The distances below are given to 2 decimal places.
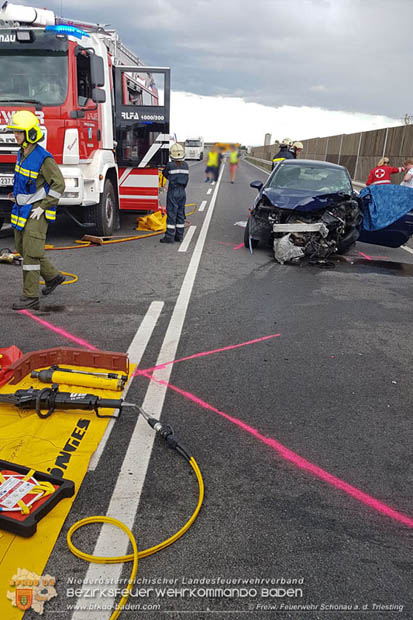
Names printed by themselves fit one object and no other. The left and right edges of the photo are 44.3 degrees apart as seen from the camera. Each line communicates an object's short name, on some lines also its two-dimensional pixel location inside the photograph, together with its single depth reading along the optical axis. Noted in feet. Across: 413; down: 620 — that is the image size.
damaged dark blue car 28.35
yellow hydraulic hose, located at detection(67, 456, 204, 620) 7.13
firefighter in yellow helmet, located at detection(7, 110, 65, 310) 18.72
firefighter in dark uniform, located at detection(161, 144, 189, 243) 31.19
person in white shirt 37.76
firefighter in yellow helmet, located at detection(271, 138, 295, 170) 39.17
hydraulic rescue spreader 11.23
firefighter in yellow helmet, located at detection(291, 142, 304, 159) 42.16
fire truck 26.58
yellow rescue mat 7.09
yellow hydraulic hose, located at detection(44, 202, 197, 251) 30.07
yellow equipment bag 37.63
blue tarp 30.42
